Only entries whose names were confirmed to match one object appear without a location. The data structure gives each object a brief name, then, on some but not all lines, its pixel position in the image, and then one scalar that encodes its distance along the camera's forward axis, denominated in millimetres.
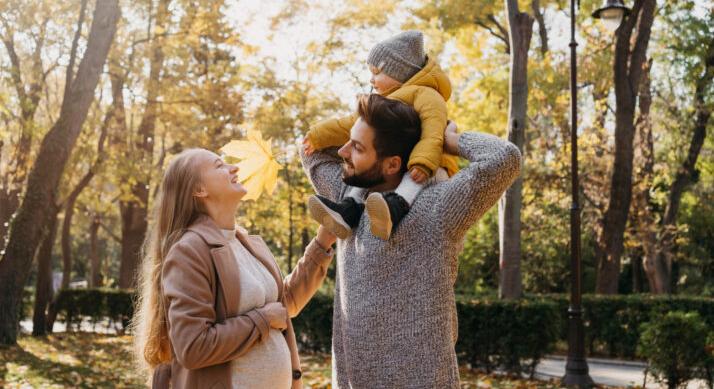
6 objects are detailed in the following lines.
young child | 2248
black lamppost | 10384
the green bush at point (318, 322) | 13820
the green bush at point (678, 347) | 9188
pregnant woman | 2521
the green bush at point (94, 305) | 19359
